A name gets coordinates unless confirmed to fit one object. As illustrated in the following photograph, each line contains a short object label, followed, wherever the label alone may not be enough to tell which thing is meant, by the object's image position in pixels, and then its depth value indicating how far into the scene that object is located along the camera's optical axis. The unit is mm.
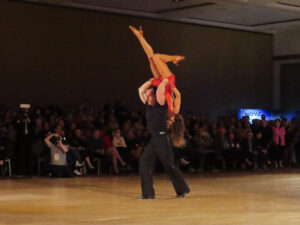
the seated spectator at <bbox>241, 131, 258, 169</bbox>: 18281
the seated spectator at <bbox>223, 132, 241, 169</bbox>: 17875
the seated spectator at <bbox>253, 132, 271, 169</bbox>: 18656
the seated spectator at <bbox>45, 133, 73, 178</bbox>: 14227
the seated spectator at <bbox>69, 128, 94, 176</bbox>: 15019
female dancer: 10648
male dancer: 9531
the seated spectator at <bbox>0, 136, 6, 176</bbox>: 14434
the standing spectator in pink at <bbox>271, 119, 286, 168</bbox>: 19375
